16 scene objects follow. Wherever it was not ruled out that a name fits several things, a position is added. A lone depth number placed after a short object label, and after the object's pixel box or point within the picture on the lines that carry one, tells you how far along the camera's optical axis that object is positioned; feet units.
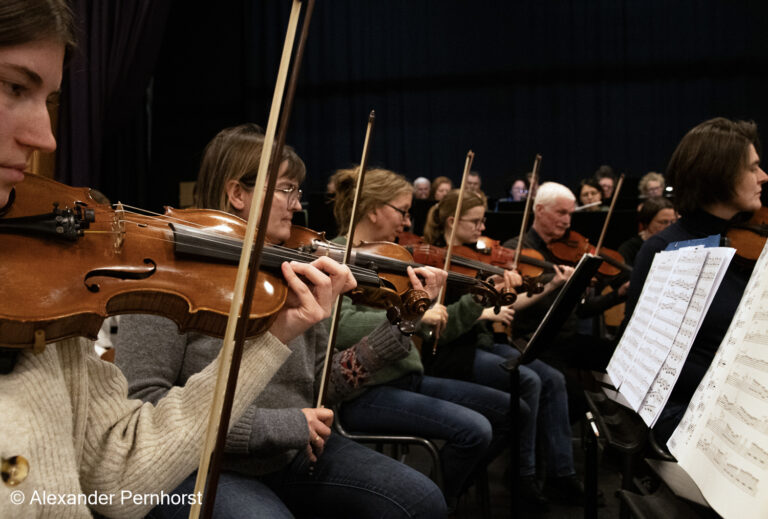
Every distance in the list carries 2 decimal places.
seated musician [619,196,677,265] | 13.52
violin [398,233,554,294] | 9.55
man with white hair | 10.15
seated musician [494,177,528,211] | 23.55
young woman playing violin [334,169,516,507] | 6.59
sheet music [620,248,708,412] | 3.93
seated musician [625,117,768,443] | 6.80
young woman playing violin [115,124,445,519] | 4.18
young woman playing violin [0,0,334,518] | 2.53
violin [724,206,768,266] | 6.25
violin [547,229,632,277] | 12.35
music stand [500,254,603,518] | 5.88
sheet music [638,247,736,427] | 3.65
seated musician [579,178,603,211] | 19.22
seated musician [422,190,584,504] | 8.34
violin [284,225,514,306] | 5.79
